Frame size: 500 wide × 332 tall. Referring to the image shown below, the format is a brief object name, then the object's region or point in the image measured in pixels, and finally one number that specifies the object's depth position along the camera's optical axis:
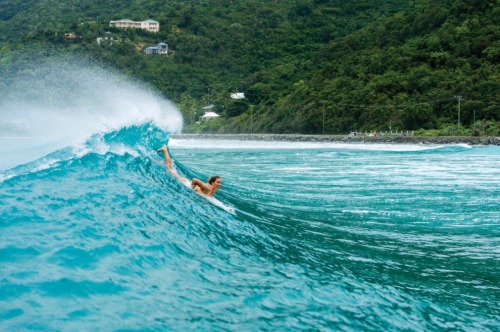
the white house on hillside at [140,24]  179.25
